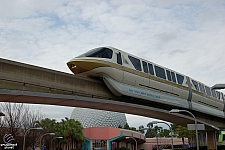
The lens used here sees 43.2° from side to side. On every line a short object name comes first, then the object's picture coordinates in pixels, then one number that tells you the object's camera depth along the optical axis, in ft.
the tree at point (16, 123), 140.97
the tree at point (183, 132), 257.14
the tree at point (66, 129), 203.62
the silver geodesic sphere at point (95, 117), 339.16
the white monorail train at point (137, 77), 75.14
